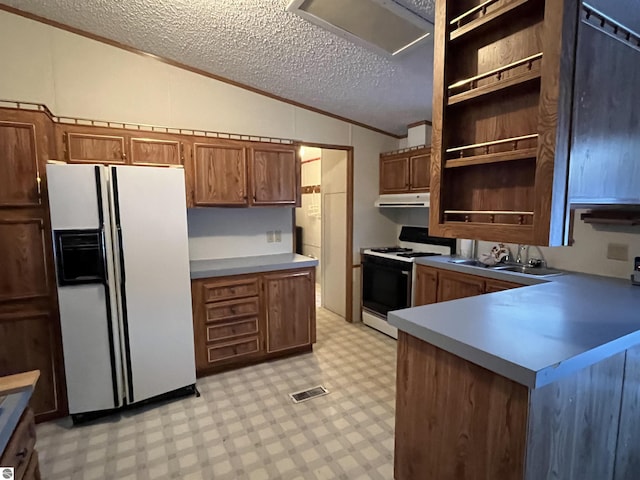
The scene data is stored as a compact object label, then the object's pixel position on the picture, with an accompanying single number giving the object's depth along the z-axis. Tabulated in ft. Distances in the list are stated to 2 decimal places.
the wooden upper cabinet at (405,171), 11.64
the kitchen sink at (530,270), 8.62
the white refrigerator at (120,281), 7.09
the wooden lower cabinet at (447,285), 8.62
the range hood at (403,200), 11.31
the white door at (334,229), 13.62
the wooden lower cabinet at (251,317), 9.37
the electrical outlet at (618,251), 7.59
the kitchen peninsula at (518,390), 3.64
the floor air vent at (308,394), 8.40
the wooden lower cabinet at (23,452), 3.17
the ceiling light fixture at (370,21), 6.11
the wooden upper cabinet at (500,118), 3.05
